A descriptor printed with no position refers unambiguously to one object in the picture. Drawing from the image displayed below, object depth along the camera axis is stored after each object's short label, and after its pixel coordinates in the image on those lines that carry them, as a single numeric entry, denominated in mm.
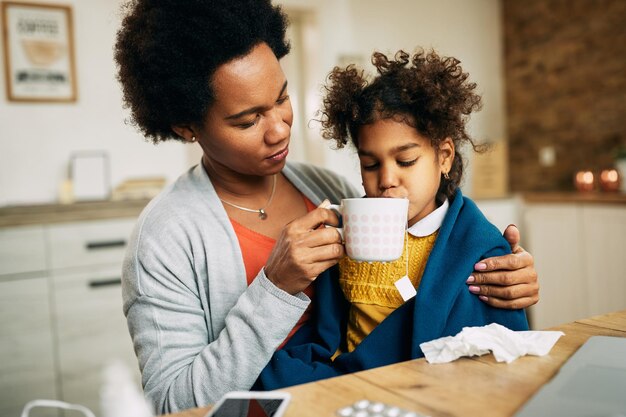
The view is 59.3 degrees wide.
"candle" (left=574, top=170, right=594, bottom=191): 3779
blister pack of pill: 578
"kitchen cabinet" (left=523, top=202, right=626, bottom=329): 3205
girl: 1026
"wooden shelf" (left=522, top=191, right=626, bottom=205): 3191
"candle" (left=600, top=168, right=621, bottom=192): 3514
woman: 984
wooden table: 616
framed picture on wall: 3055
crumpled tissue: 766
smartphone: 620
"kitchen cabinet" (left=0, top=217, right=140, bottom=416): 2471
